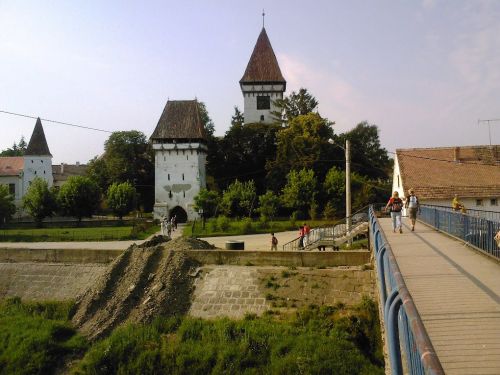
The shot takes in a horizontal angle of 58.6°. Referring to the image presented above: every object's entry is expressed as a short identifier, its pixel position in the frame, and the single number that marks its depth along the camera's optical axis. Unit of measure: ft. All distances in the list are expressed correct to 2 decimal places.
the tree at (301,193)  128.88
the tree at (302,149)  144.97
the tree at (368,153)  162.81
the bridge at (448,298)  10.68
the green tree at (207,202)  139.95
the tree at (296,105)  182.91
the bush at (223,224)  113.82
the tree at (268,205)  125.18
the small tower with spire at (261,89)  192.75
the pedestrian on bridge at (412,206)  46.81
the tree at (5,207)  145.28
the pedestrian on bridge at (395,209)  44.09
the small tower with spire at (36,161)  202.69
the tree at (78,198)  146.72
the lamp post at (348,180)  70.67
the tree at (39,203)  147.13
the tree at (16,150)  339.98
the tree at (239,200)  135.44
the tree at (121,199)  149.66
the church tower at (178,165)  156.46
